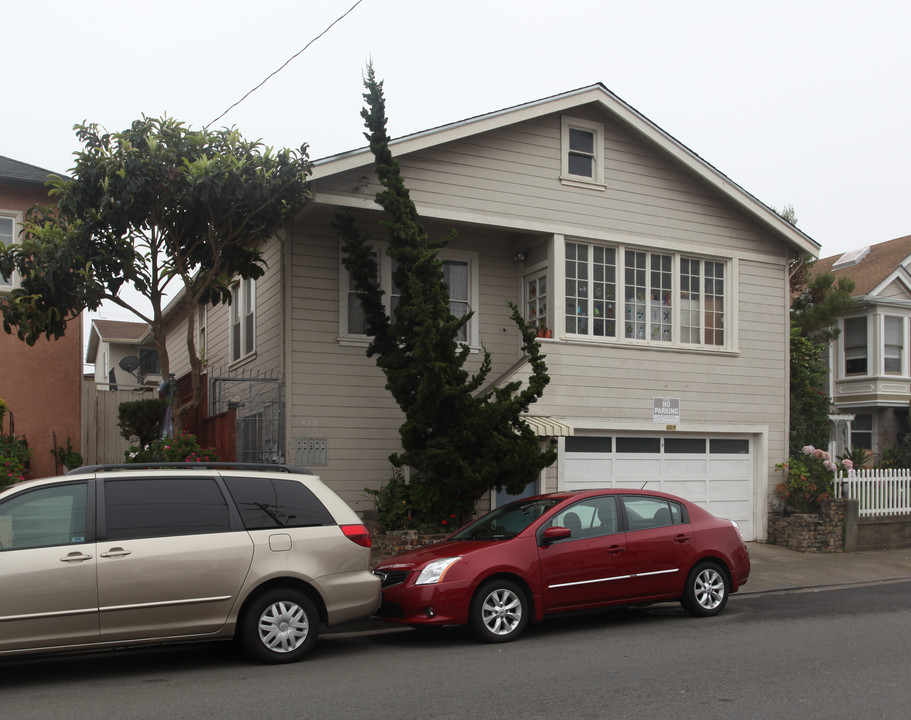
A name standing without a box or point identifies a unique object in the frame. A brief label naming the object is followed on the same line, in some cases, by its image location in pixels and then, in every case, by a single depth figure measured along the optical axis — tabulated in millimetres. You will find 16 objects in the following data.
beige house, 14266
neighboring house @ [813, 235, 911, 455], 26875
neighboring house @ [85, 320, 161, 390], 27297
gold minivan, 6980
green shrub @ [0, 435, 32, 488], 11677
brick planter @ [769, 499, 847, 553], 16250
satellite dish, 28125
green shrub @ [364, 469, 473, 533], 12820
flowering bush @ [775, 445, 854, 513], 16781
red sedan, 8688
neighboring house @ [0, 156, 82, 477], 14875
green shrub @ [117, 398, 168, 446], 16641
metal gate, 14148
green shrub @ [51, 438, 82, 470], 14609
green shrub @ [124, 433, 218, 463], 11648
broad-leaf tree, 11438
